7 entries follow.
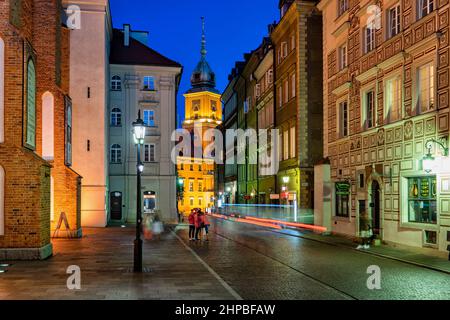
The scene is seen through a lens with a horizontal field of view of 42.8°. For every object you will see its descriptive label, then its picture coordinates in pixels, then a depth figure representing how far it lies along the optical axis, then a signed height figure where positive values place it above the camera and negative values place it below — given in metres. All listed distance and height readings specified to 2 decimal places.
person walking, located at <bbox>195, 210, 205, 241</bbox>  26.94 -1.97
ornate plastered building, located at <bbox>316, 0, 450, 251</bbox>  19.02 +2.42
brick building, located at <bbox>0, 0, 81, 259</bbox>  17.55 +0.88
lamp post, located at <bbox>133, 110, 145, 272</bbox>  15.12 -0.60
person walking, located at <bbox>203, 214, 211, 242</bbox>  27.60 -2.11
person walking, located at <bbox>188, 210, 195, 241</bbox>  27.15 -2.17
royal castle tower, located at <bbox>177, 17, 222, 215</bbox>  113.06 +10.99
